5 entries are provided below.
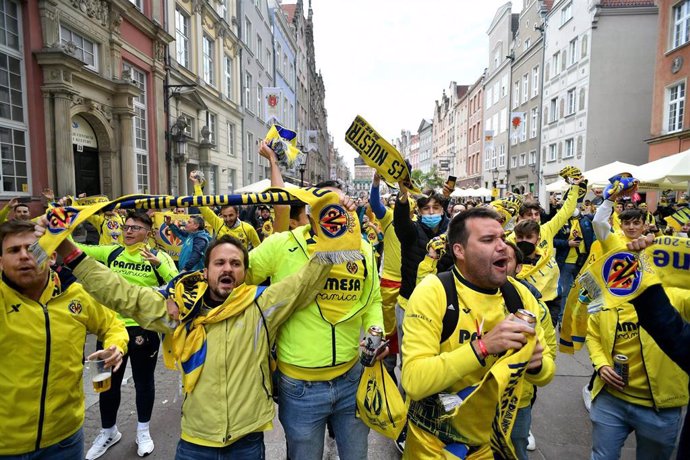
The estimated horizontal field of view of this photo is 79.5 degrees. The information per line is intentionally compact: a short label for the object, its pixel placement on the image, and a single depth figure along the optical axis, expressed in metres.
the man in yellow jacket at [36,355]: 2.22
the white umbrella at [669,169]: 7.91
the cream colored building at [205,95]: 16.27
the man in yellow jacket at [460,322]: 1.88
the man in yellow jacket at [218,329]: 2.29
